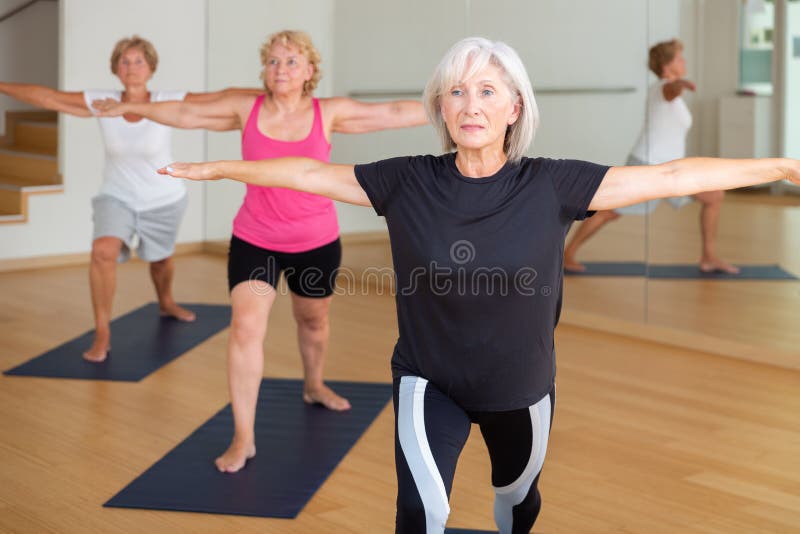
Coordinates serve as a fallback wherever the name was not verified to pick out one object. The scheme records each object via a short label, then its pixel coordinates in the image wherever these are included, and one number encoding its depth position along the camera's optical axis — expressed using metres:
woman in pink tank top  3.40
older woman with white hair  2.10
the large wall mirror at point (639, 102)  4.66
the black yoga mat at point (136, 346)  4.53
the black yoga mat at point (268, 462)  3.10
